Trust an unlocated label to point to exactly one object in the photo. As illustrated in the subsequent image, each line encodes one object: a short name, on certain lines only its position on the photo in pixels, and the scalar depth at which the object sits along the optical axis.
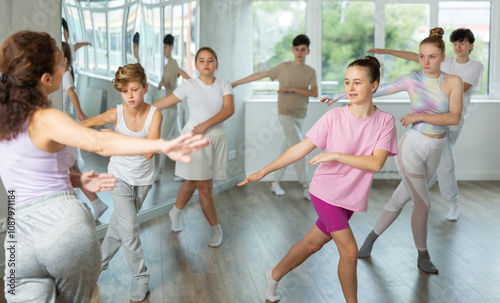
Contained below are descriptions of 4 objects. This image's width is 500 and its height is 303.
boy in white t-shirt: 5.20
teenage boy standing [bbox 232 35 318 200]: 5.99
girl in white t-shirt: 4.24
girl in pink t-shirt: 2.79
